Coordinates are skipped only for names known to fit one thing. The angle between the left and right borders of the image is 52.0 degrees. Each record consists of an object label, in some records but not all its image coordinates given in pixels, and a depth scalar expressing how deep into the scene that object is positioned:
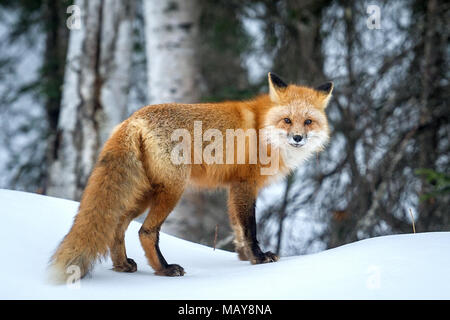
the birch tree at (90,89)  6.29
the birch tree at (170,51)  6.05
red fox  2.71
